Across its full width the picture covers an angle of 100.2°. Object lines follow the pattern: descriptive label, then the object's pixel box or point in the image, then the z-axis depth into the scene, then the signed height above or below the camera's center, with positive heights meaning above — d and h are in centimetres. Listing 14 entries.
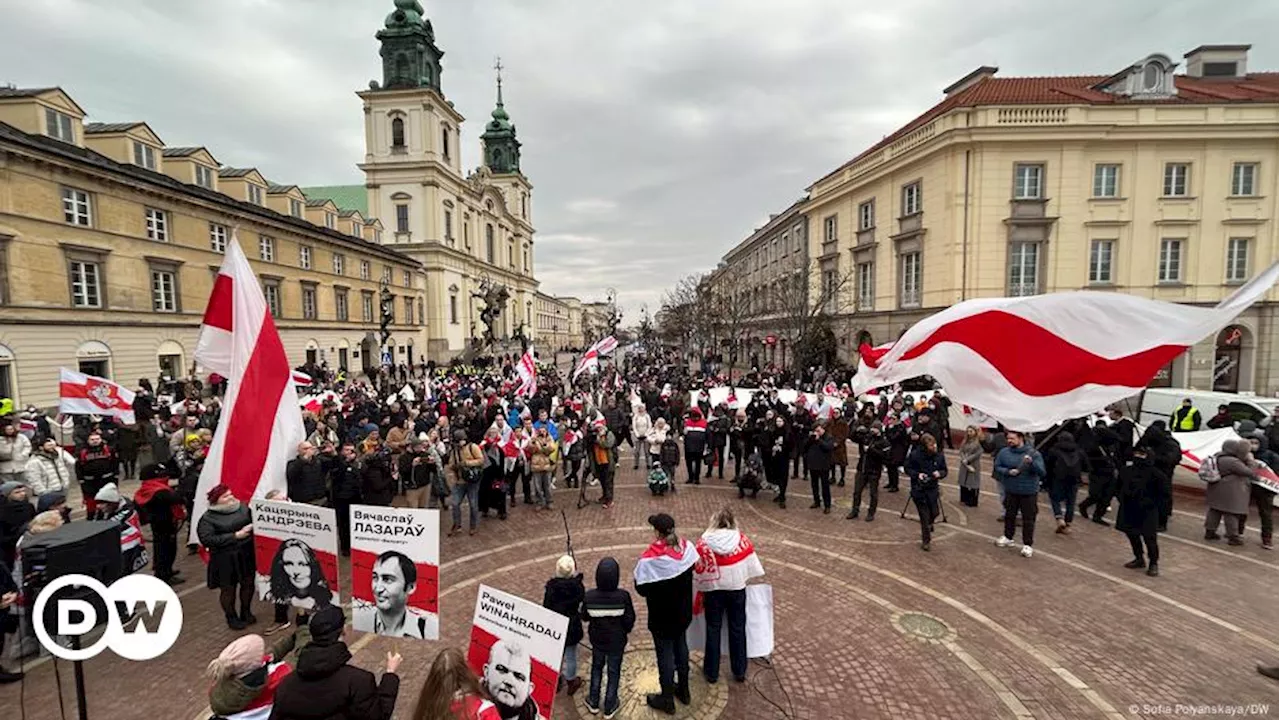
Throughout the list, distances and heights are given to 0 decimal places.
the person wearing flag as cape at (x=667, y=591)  478 -237
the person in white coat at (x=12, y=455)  827 -190
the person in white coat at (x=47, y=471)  825 -216
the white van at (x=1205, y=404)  1303 -209
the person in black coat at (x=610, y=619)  464 -253
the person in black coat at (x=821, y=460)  1052 -263
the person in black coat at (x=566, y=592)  480 -237
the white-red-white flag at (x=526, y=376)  1830 -159
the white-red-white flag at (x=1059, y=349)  622 -30
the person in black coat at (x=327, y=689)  310 -212
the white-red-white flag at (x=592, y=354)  1942 -93
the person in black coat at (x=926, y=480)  845 -246
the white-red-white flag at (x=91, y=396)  1202 -146
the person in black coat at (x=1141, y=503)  748 -255
